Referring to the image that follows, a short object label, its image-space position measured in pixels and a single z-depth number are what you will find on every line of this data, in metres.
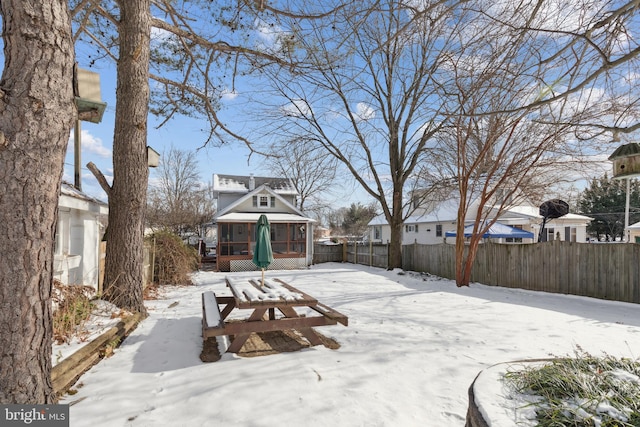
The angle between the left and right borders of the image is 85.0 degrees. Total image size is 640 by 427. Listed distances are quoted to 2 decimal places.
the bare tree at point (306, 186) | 31.55
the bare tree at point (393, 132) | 13.55
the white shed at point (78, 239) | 5.80
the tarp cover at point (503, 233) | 17.04
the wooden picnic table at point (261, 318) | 4.22
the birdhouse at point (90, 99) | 3.18
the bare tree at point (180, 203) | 23.17
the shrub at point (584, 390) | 1.70
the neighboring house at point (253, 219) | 17.30
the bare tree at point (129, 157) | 5.91
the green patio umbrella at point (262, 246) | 5.31
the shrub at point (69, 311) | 4.11
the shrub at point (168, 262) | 11.35
